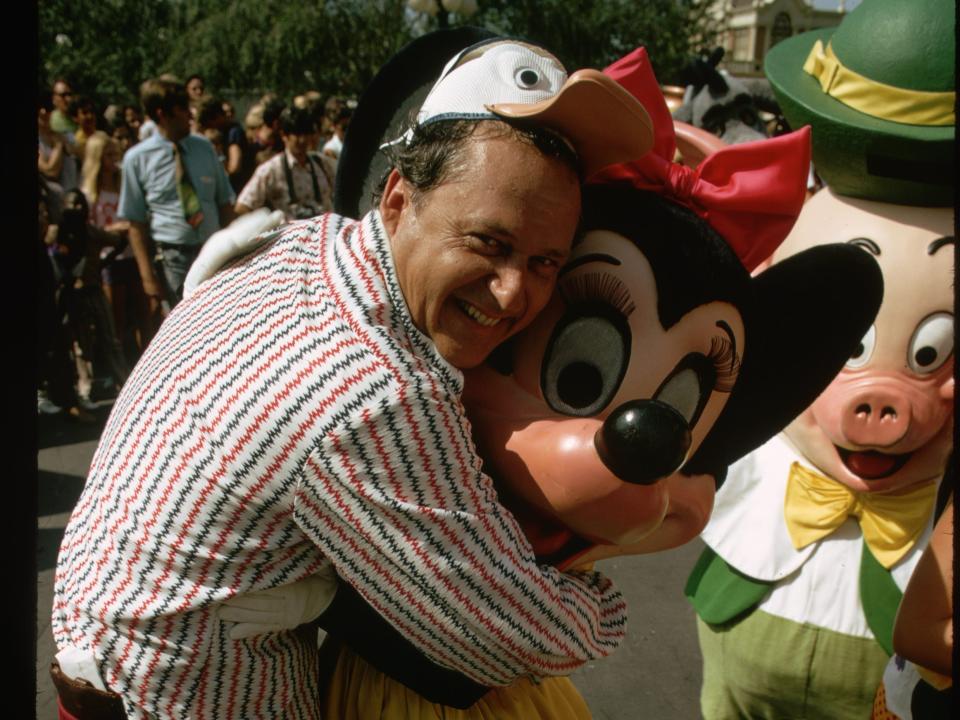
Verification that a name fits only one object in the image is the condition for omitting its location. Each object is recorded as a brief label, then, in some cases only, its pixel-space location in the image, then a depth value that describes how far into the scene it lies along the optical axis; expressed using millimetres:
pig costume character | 2049
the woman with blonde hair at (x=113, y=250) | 5816
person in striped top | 1109
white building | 48594
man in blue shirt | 4902
